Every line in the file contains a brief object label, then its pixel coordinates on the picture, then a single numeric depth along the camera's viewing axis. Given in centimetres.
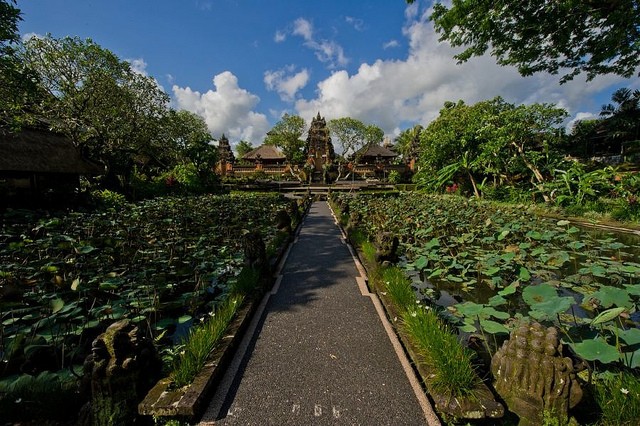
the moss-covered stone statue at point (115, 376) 205
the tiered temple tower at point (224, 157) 4012
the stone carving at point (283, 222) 888
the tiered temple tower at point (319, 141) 4059
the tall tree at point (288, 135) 4734
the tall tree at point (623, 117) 1977
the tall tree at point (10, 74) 705
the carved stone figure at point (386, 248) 530
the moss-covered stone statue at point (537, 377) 190
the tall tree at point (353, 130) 4750
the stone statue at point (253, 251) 517
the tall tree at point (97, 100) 1388
